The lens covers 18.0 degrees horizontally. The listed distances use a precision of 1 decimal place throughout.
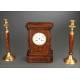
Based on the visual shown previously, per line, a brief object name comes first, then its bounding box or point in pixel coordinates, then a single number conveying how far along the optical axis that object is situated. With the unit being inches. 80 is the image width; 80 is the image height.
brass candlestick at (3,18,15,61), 46.6
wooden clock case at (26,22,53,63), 46.1
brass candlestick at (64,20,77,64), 45.5
